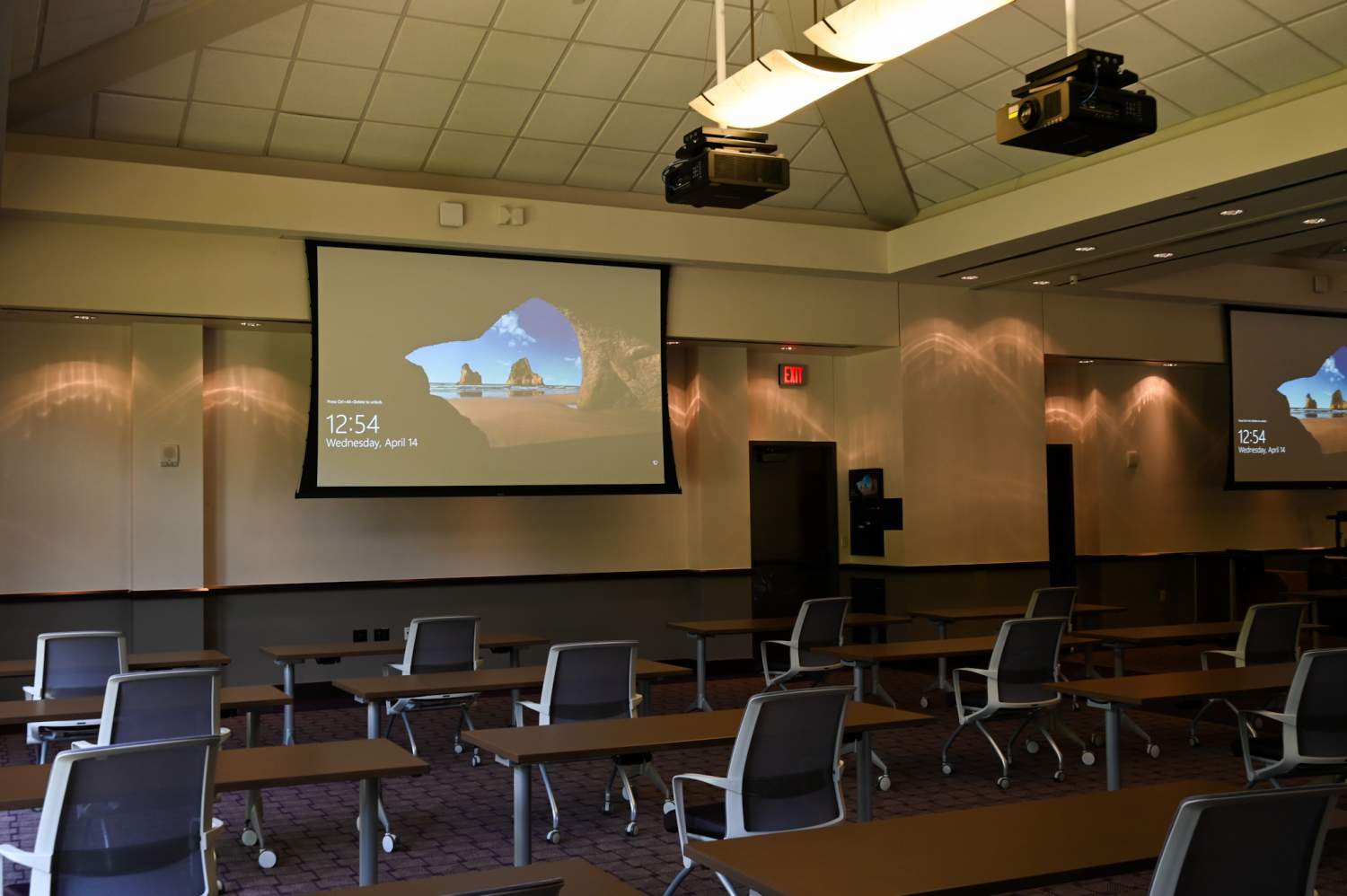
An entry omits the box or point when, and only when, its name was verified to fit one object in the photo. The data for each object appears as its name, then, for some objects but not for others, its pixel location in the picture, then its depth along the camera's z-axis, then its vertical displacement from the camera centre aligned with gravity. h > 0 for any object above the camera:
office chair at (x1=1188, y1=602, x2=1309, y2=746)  6.95 -0.83
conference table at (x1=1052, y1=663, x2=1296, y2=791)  5.04 -0.84
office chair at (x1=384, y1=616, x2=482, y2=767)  6.94 -0.82
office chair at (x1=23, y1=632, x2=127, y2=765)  5.95 -0.75
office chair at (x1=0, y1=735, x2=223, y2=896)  2.91 -0.78
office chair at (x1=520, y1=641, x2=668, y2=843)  5.39 -0.82
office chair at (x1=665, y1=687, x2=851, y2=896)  3.71 -0.85
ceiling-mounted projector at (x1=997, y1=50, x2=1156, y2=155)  5.25 +1.72
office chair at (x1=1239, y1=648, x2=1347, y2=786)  4.81 -0.93
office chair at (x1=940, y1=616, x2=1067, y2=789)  6.53 -0.97
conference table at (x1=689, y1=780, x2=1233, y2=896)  2.56 -0.82
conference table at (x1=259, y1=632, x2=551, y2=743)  7.27 -0.87
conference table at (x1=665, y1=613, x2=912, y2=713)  8.46 -0.89
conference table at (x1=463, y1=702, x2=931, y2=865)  4.07 -0.82
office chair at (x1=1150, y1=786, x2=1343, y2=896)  2.36 -0.71
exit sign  11.83 +1.26
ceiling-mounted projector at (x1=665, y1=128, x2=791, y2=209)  5.83 +1.64
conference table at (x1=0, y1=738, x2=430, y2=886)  3.48 -0.79
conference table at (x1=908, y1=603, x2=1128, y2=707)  8.95 -0.88
